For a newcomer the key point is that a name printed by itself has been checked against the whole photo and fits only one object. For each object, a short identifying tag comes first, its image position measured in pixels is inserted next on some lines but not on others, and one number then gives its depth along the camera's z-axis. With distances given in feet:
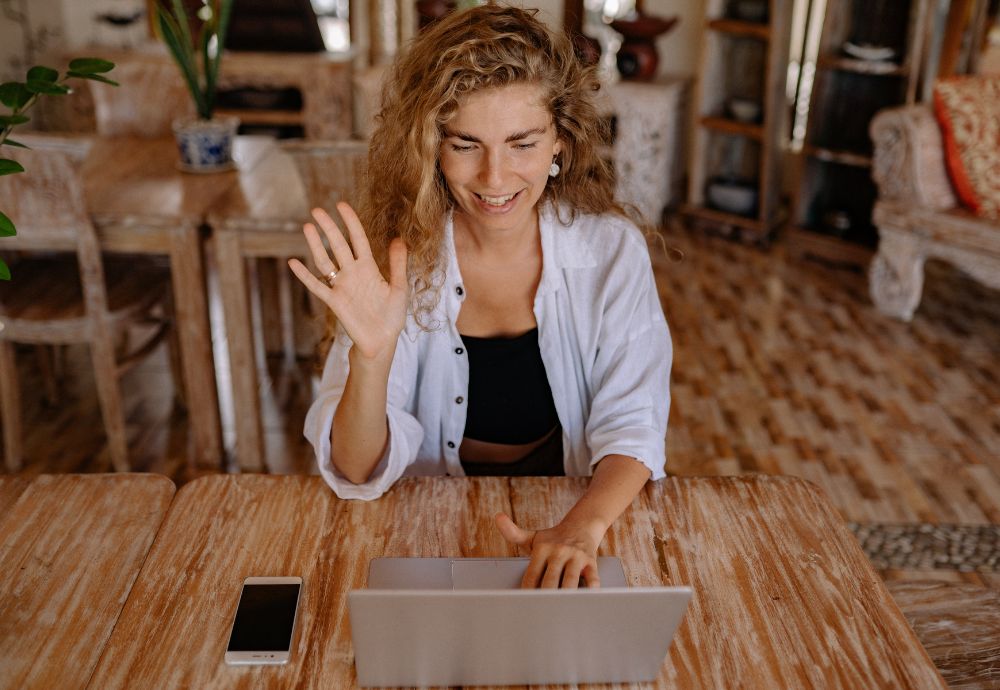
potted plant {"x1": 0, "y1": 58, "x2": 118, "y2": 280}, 3.83
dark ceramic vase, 13.80
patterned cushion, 10.59
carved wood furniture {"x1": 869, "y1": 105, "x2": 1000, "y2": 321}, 10.52
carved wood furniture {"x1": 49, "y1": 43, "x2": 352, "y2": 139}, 14.60
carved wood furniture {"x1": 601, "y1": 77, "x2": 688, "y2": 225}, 13.87
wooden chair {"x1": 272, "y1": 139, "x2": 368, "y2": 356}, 7.20
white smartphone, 3.11
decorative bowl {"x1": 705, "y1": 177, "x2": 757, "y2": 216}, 14.24
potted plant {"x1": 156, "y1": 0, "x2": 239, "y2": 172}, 8.27
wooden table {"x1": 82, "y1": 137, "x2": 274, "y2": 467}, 7.51
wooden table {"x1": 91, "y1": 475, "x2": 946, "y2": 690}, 3.12
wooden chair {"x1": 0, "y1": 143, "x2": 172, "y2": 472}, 7.13
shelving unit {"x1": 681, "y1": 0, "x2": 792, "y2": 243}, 13.34
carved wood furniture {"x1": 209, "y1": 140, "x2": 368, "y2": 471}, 7.29
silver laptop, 2.69
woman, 4.06
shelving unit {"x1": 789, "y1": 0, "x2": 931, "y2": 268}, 12.64
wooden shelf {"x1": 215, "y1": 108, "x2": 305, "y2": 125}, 15.19
